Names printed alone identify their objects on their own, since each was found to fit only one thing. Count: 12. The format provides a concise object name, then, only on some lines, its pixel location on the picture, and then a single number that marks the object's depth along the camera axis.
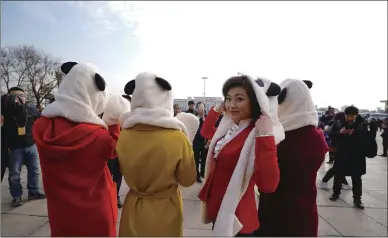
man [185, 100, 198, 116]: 6.64
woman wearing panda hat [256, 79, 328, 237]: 1.89
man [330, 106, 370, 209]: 4.70
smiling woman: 1.60
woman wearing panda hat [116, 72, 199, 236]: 1.74
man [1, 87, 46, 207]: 4.14
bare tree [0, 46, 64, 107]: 24.50
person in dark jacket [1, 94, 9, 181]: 3.64
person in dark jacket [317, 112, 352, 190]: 5.54
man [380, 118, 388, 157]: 11.01
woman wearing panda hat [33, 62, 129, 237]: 1.74
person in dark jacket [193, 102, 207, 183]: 6.20
